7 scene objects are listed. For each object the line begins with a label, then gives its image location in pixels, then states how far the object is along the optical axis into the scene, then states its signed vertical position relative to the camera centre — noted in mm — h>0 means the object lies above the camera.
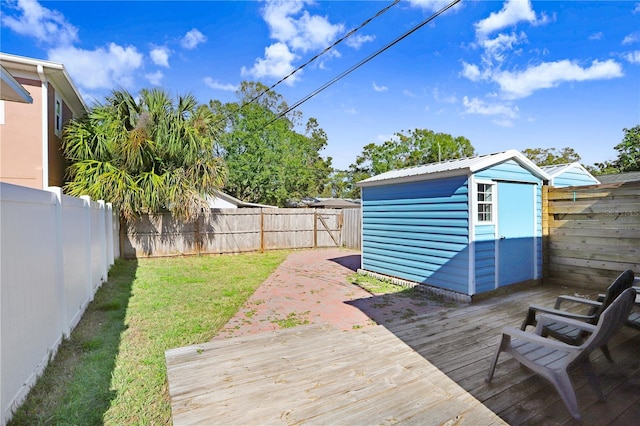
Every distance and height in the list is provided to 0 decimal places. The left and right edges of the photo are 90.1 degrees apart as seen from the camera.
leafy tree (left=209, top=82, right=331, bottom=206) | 20203 +3419
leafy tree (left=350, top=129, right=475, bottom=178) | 30797 +5760
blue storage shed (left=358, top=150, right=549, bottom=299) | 5566 -275
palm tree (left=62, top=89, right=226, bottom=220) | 8945 +1734
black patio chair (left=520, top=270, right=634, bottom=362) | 2805 -1097
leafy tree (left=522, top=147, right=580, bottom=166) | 33250 +5570
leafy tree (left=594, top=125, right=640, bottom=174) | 20795 +3741
